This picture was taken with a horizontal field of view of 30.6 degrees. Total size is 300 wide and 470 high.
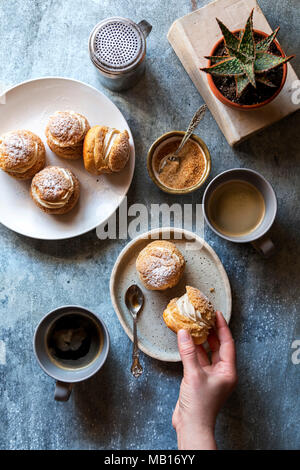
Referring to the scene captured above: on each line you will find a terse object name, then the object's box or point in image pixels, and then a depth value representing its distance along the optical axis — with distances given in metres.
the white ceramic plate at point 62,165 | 0.73
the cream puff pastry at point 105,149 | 0.71
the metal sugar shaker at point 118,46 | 0.72
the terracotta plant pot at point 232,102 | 0.70
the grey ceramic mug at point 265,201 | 0.72
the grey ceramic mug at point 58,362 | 0.69
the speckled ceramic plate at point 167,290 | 0.74
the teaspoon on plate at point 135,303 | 0.72
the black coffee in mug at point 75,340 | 0.71
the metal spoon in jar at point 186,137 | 0.71
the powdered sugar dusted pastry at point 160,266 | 0.70
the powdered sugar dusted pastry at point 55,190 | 0.71
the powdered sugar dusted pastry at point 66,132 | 0.71
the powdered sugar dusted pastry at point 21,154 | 0.71
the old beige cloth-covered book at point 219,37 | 0.73
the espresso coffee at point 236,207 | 0.74
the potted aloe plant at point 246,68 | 0.66
